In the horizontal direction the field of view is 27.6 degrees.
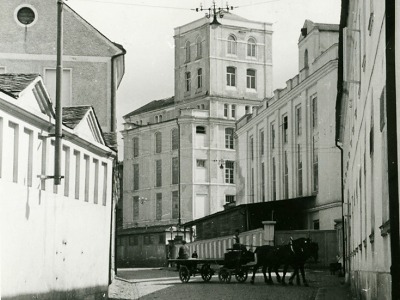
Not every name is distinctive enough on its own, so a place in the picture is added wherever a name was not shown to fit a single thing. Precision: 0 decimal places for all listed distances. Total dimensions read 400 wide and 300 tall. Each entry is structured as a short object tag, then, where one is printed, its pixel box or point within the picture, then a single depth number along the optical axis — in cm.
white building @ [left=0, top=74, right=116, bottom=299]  1124
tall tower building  7331
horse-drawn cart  2573
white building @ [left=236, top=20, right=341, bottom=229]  4244
